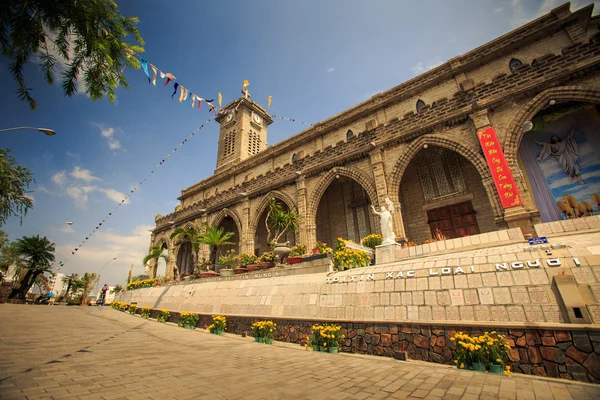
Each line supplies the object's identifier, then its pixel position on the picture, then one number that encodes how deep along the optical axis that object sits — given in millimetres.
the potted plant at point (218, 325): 9516
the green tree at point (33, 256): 25512
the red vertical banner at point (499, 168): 11070
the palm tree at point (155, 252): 24500
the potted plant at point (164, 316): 12836
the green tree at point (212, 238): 17969
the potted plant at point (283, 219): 15907
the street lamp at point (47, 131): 8219
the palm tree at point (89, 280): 34344
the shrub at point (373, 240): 12951
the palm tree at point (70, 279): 35281
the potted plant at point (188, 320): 10953
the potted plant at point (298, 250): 14852
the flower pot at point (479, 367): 4480
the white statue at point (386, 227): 10812
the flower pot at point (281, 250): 13386
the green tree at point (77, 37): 3596
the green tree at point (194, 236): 18984
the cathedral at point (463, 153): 11469
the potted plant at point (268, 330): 7755
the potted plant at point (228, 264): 14306
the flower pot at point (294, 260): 11984
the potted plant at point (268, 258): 14151
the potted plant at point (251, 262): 13461
